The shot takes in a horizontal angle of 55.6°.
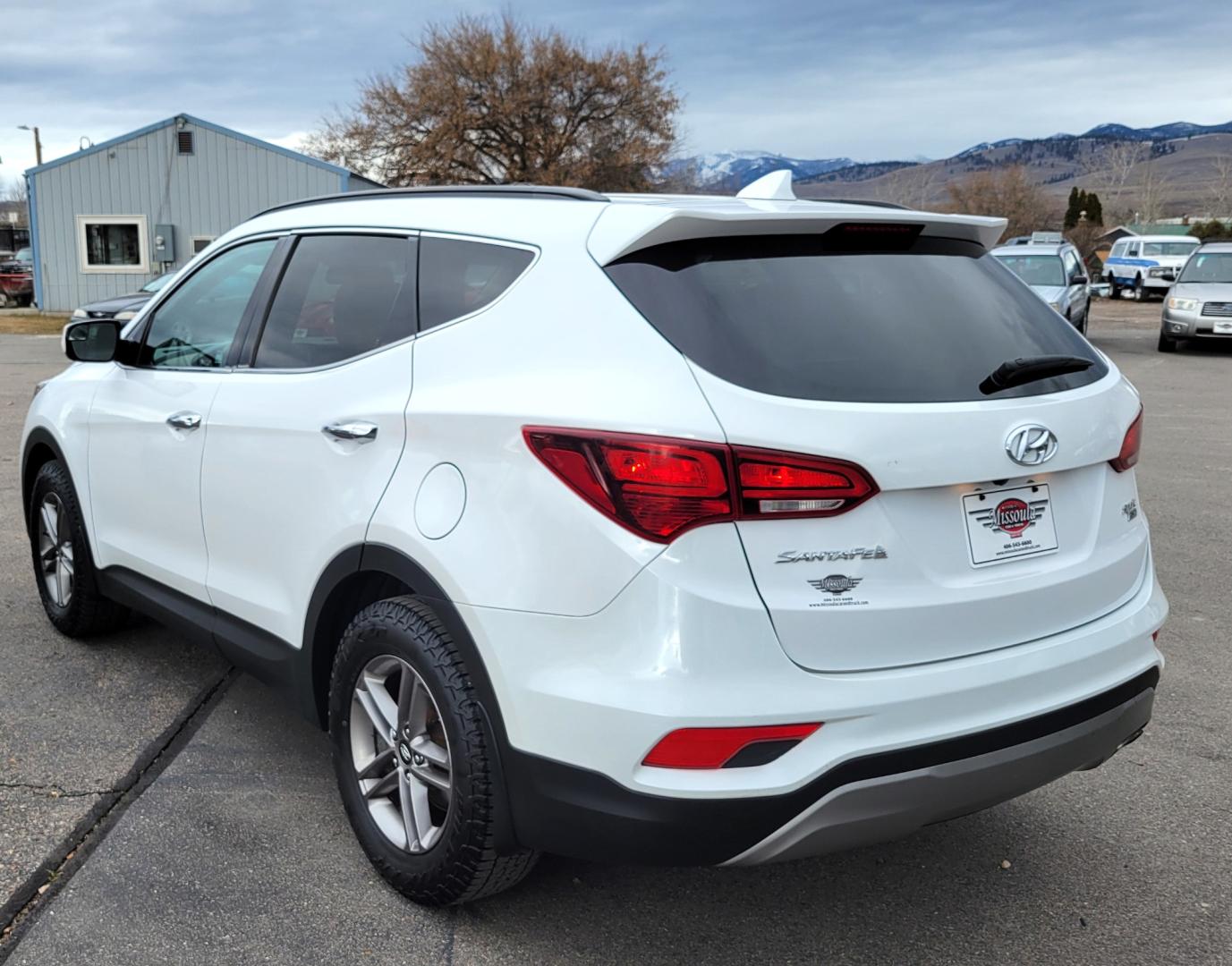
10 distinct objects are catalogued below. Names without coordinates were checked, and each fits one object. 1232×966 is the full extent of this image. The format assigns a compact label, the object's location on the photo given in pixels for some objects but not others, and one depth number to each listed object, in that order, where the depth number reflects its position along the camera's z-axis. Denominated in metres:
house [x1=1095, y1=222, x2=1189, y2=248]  62.17
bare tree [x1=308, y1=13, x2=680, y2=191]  38.06
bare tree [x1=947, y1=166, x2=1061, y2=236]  67.50
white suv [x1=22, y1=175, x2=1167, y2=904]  2.30
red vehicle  32.88
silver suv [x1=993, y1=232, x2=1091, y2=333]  17.28
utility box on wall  30.25
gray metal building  30.30
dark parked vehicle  15.16
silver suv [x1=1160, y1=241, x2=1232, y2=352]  18.77
